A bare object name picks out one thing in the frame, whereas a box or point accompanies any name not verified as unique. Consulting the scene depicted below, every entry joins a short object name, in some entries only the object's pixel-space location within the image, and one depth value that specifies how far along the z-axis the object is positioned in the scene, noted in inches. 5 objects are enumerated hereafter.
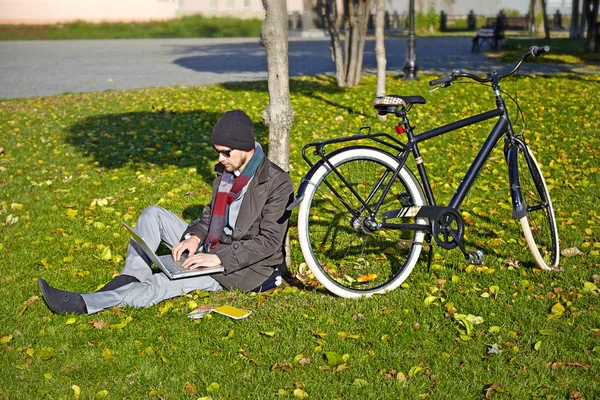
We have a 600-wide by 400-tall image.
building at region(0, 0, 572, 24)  1578.5
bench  991.3
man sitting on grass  181.3
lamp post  605.9
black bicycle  183.8
